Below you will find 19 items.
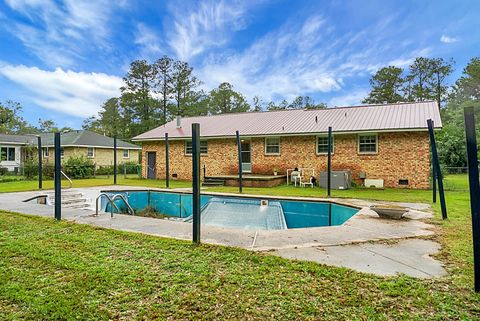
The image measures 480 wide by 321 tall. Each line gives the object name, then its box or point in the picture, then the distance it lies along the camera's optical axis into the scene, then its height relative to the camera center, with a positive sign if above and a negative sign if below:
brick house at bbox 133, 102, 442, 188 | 14.21 +1.15
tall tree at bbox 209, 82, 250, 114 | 41.16 +9.21
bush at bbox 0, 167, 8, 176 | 23.33 -0.42
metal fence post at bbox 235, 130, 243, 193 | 12.48 -0.44
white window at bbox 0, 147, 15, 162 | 25.98 +1.14
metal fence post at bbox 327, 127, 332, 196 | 10.93 +0.47
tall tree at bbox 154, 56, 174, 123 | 36.38 +10.62
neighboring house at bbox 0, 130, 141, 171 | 26.42 +1.74
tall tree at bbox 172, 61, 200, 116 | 36.78 +10.56
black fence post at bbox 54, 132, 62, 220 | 6.39 -0.24
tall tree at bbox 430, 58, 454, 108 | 33.12 +10.01
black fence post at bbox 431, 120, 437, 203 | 9.26 -1.09
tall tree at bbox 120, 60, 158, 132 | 35.59 +9.17
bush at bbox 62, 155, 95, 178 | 20.11 -0.16
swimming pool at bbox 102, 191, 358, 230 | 8.68 -1.70
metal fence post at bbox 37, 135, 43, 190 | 12.75 +0.04
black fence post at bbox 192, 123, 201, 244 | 4.57 -0.23
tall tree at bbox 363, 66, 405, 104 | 34.34 +9.42
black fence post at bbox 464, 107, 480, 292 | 2.95 -0.36
